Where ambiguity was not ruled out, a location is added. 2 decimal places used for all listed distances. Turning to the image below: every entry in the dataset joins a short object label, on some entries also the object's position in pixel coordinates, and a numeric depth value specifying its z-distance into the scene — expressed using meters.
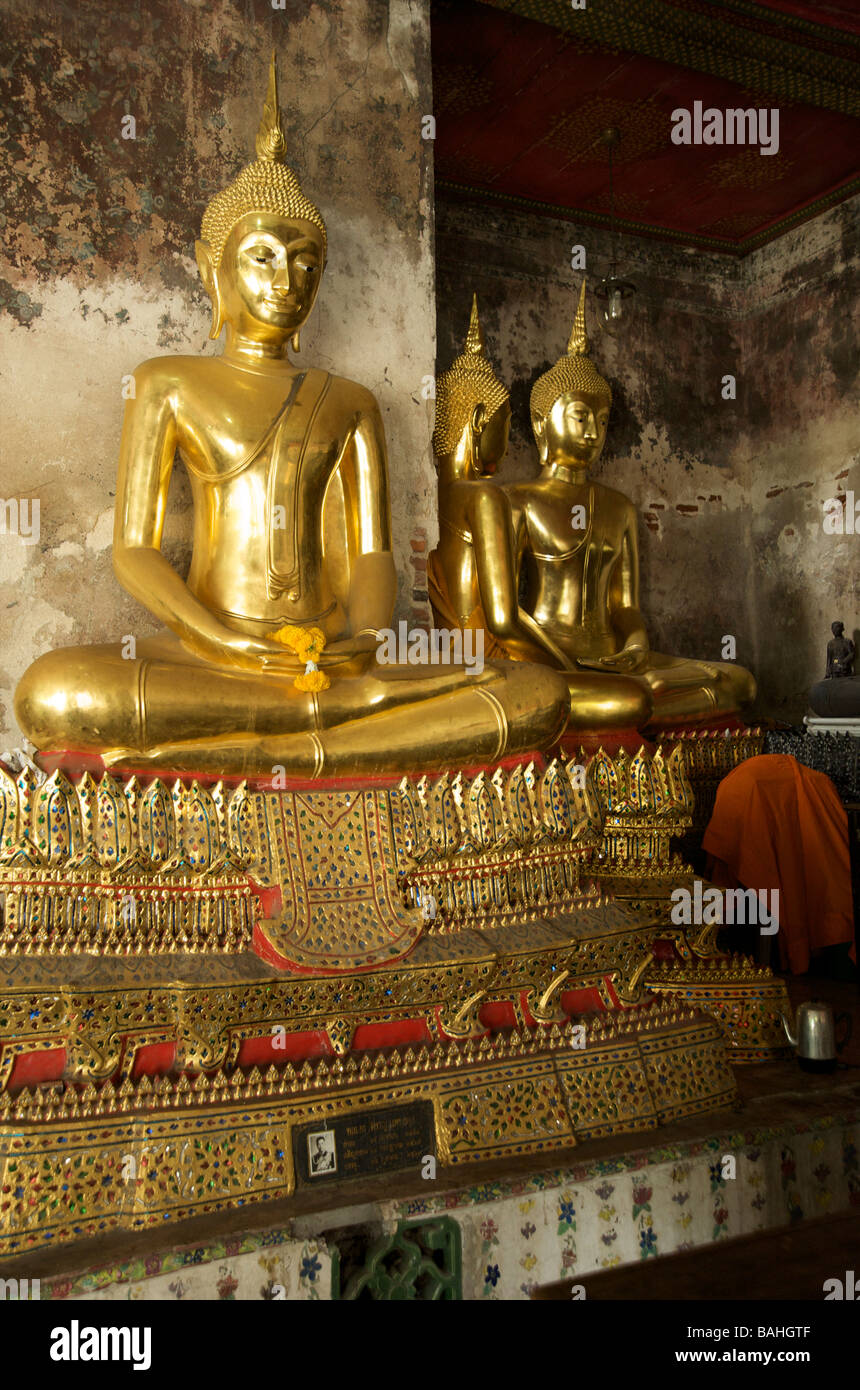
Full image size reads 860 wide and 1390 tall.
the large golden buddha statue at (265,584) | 2.49
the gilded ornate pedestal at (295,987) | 2.03
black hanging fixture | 5.18
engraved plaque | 2.14
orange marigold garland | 2.68
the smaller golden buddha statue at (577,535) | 4.95
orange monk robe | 3.87
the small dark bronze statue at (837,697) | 4.89
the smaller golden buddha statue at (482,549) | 3.88
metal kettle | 2.85
